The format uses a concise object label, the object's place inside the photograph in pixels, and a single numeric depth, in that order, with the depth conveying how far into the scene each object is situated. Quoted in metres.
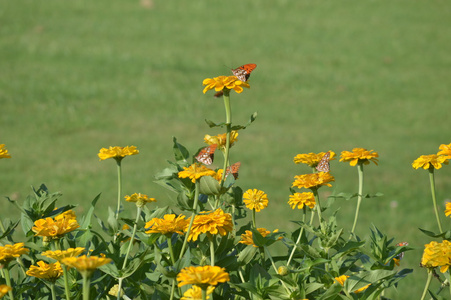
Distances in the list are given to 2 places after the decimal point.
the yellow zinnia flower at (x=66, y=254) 7.78
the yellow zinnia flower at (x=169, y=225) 7.87
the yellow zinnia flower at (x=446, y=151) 8.03
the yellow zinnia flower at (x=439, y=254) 7.88
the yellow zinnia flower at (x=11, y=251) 7.81
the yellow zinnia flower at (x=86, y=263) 7.67
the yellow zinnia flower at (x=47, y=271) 7.87
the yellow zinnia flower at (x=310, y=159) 8.09
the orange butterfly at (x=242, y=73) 7.95
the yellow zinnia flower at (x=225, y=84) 7.91
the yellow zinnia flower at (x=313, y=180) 7.98
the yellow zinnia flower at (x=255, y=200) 8.00
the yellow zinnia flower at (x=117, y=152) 8.03
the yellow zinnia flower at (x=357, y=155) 8.10
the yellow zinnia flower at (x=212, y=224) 7.84
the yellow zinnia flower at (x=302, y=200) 8.03
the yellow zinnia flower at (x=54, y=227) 7.87
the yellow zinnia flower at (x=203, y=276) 7.69
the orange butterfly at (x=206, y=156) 7.94
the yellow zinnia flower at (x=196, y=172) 7.84
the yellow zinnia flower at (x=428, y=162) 8.07
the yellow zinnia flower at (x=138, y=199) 8.02
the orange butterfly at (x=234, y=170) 8.04
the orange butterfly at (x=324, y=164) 8.03
